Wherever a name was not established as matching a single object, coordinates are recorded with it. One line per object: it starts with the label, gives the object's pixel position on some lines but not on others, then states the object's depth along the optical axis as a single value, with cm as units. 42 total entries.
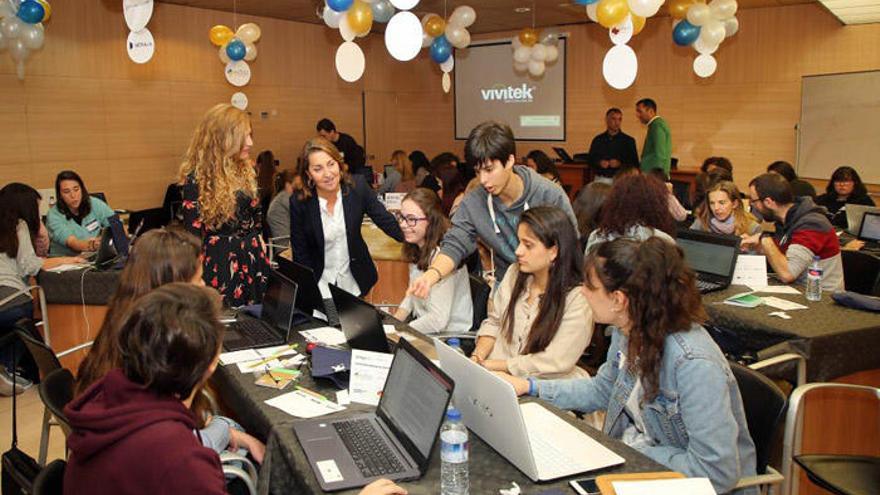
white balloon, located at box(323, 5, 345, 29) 689
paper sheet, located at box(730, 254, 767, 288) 390
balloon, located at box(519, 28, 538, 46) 895
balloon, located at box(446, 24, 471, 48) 835
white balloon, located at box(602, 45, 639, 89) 723
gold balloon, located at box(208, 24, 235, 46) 812
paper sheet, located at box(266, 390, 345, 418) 224
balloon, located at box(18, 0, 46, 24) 592
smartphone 169
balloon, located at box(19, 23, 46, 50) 648
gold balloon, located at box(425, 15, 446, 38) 828
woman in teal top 527
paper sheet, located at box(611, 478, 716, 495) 163
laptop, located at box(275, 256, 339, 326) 307
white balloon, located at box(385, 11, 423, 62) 627
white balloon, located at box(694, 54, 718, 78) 785
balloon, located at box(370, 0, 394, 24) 717
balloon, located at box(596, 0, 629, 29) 636
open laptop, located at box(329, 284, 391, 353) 253
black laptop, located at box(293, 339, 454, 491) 182
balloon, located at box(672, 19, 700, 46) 747
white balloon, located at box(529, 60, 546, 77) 915
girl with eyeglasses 340
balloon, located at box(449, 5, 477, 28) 818
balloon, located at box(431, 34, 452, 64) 850
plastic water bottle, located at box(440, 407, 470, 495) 171
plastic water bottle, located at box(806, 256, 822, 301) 356
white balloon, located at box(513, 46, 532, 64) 902
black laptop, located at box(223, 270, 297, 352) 290
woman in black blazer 353
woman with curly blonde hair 347
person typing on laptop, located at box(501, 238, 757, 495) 187
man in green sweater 812
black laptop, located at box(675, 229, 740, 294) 385
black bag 176
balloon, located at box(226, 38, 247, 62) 820
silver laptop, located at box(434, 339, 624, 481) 175
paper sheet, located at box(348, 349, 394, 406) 237
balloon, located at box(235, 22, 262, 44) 834
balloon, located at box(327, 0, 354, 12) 611
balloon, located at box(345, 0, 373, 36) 656
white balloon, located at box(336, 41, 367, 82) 683
